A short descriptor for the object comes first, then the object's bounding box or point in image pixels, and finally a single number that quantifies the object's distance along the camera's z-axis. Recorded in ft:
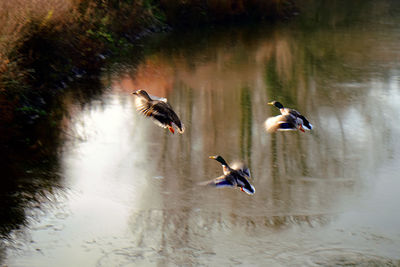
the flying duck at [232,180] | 40.84
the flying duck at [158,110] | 43.09
